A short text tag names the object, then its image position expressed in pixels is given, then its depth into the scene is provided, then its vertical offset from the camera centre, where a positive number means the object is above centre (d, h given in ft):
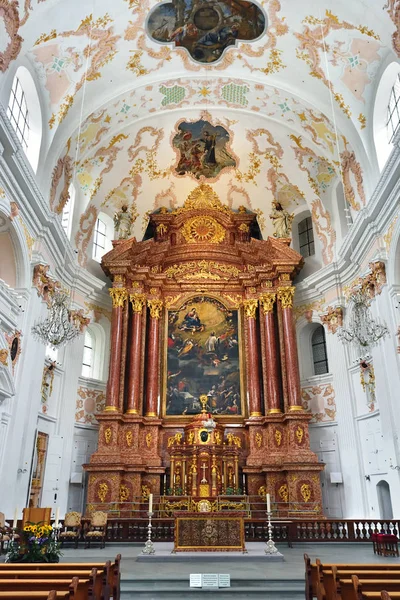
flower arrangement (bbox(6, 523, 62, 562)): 23.47 -0.86
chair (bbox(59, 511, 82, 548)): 38.42 -0.18
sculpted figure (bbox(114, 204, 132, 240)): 62.65 +34.26
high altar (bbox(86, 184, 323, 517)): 51.72 +16.42
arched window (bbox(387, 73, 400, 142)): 44.27 +33.78
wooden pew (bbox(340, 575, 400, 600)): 13.08 -1.52
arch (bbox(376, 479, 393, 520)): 45.98 +2.22
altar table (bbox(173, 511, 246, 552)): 33.01 -0.39
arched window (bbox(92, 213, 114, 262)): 65.21 +34.51
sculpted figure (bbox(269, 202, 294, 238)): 62.13 +34.27
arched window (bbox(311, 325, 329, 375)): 60.32 +19.18
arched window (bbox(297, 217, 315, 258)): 64.95 +33.93
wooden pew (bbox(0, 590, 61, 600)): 12.17 -1.52
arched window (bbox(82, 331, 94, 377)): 60.90 +18.86
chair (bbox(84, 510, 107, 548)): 38.72 -0.26
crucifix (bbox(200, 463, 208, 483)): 51.41 +5.43
